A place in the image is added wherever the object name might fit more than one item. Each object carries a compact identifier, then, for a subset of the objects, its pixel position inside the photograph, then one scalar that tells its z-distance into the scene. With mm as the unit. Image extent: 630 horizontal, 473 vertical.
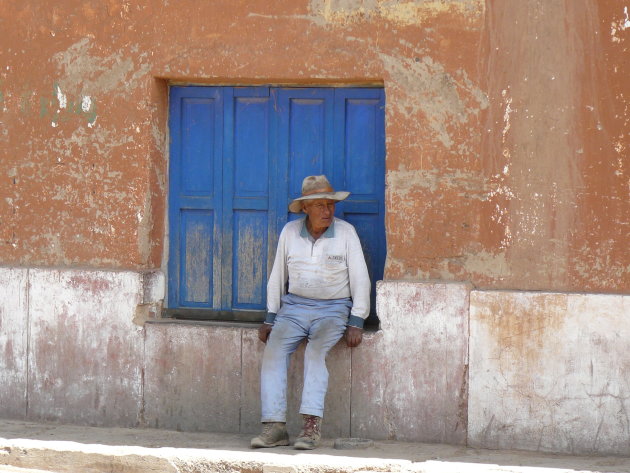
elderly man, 12492
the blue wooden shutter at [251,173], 13562
